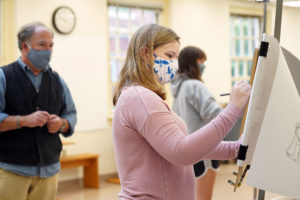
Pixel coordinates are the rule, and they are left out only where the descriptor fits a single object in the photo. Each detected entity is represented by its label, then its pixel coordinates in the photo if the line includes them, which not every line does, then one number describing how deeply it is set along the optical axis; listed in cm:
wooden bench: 642
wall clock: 650
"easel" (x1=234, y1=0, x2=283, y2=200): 223
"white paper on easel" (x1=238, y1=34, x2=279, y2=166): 207
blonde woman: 206
